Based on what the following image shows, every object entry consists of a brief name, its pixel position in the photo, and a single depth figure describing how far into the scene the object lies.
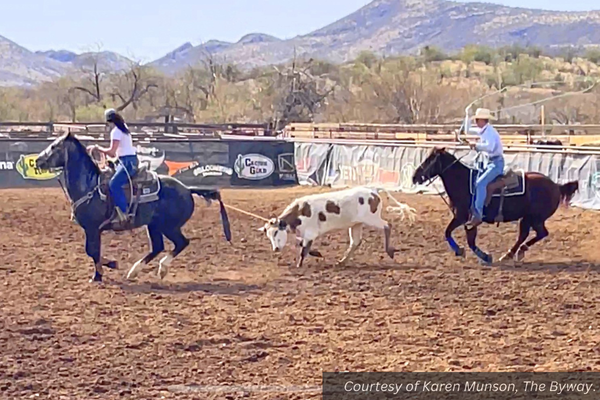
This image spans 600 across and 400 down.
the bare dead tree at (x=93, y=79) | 58.97
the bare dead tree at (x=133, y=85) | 56.78
